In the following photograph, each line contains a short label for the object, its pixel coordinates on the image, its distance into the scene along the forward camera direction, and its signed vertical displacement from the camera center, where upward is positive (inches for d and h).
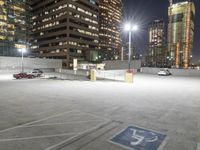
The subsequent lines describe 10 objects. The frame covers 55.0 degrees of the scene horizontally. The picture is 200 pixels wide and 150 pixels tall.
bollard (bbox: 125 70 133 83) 1075.3 -53.8
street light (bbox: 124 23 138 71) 1078.2 +232.2
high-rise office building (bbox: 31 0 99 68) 4227.4 +907.8
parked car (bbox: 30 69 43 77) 1413.6 -40.7
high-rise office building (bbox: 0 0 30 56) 4188.0 +1001.0
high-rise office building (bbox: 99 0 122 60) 7667.3 +1332.6
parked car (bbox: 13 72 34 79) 1294.3 -56.3
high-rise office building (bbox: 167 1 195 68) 6146.7 +878.5
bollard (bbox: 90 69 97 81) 1178.3 -46.2
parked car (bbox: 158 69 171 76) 1761.8 -51.6
